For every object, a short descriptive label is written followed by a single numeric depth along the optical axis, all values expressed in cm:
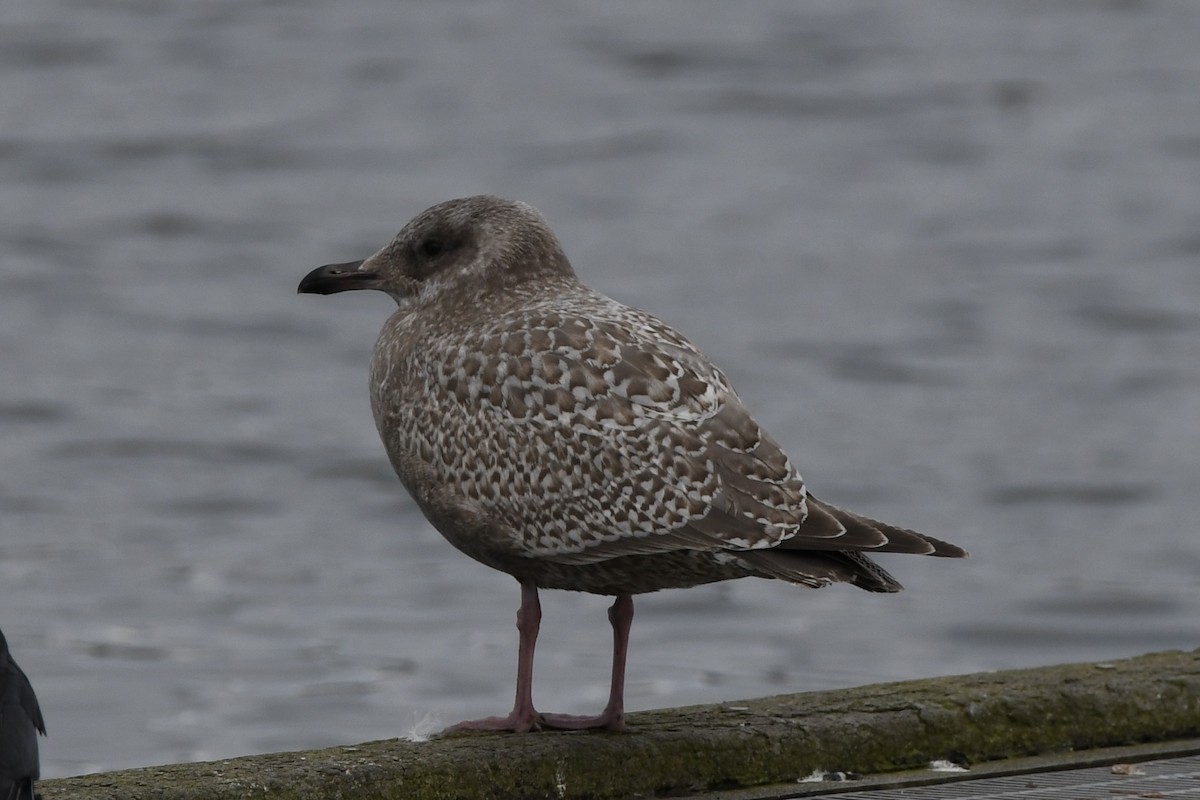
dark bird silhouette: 1124
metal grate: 1287
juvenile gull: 1309
